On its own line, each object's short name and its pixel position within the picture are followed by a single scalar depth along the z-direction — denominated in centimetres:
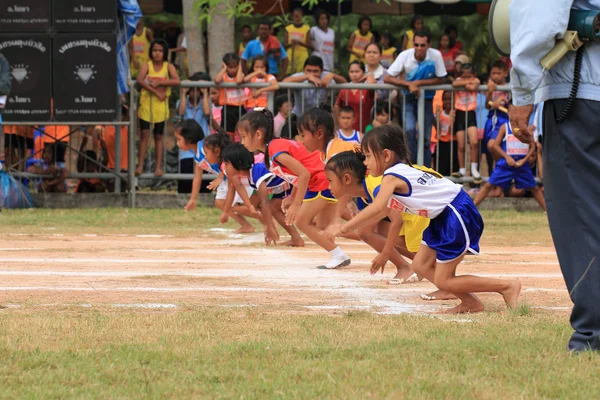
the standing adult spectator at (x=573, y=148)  521
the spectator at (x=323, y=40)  1841
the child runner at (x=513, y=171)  1541
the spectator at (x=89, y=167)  1664
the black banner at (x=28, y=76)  1557
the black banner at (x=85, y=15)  1550
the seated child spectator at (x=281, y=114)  1566
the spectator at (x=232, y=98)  1596
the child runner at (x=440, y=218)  702
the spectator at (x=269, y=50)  1780
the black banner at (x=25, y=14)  1549
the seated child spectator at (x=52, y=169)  1627
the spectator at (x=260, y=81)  1580
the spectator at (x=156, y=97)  1606
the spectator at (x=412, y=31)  1797
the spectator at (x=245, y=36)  1866
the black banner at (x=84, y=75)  1559
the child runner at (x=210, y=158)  1268
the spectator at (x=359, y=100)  1606
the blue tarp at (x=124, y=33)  1590
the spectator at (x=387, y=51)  1805
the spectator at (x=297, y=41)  1841
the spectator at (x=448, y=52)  1788
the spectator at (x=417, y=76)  1595
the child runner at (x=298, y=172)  1027
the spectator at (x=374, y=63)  1641
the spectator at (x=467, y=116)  1603
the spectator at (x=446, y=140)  1625
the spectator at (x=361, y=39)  1870
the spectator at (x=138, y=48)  1756
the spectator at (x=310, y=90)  1602
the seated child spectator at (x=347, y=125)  1318
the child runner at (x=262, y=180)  1178
